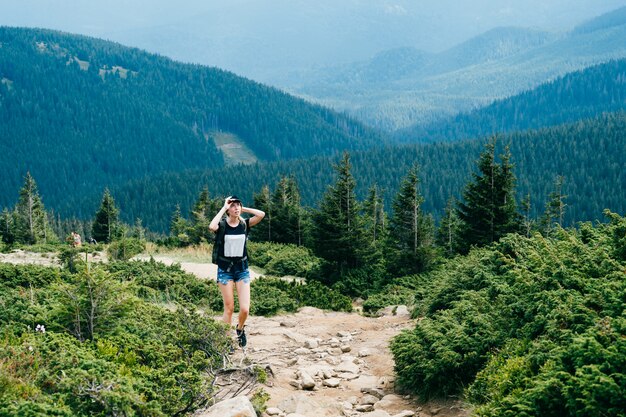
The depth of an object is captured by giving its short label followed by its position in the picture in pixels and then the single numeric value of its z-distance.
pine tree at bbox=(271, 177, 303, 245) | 43.03
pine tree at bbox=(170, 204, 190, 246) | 37.81
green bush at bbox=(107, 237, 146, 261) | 25.58
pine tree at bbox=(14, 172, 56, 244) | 55.05
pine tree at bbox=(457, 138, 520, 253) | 25.02
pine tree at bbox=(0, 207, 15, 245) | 53.27
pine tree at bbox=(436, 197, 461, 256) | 46.51
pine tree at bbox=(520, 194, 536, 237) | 26.63
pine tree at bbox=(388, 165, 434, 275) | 26.20
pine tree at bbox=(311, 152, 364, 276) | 26.03
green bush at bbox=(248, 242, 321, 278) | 26.15
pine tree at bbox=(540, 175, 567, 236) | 44.92
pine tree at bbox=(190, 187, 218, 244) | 42.97
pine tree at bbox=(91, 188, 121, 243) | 55.53
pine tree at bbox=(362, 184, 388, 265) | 26.44
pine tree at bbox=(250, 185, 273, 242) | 43.75
